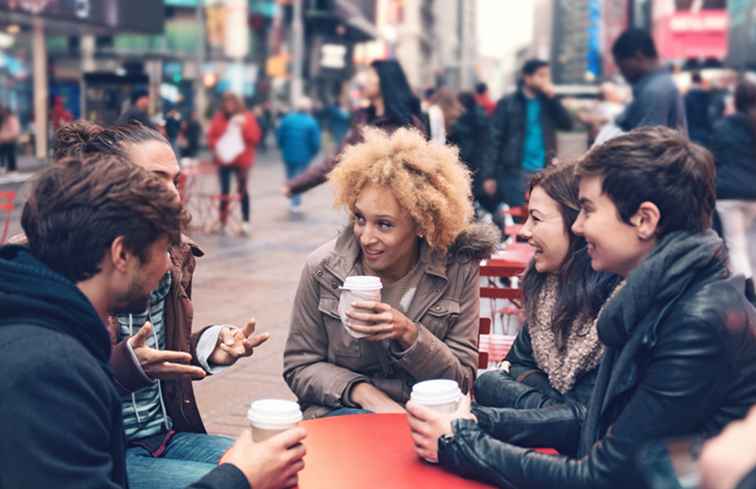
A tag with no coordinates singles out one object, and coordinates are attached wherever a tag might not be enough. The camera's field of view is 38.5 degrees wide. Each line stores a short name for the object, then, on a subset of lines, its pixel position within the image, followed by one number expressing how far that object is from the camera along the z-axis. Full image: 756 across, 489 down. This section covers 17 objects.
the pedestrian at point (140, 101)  13.61
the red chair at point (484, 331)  4.39
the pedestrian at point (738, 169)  8.35
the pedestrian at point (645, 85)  7.30
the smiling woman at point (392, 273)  3.64
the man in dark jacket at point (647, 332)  2.36
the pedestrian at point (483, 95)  17.56
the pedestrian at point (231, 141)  14.66
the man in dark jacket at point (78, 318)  1.97
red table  2.63
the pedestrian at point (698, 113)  13.48
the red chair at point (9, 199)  9.08
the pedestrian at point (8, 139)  22.80
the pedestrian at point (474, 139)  10.59
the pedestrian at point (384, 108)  7.77
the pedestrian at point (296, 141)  17.97
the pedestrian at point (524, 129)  9.70
